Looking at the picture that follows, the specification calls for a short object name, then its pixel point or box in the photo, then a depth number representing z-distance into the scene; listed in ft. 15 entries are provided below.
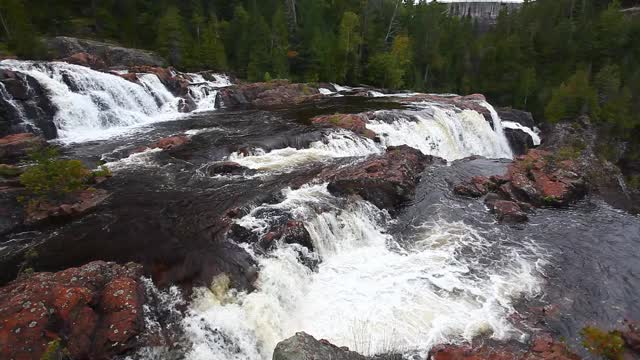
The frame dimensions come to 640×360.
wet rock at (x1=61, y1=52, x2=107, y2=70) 97.66
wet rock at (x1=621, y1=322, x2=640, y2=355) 28.96
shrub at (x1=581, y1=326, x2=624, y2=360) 25.32
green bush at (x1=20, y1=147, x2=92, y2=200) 42.75
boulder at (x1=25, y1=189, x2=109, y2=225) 42.19
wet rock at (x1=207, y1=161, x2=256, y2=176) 57.21
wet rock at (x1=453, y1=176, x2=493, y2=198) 58.13
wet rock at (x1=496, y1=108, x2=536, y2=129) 118.42
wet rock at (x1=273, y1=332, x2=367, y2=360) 21.64
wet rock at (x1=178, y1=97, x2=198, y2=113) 98.68
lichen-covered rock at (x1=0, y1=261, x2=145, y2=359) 24.64
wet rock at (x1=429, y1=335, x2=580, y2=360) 26.84
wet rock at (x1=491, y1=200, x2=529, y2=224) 51.26
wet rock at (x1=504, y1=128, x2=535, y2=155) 106.73
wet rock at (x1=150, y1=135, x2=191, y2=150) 65.87
